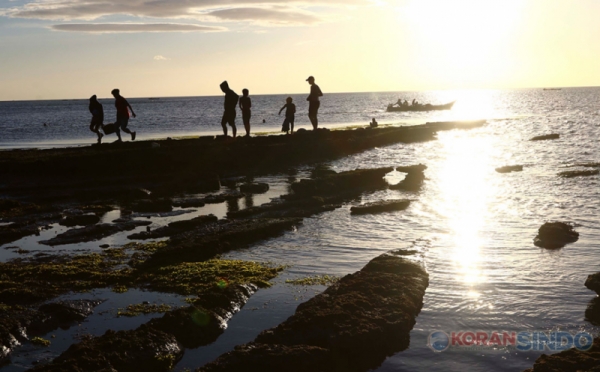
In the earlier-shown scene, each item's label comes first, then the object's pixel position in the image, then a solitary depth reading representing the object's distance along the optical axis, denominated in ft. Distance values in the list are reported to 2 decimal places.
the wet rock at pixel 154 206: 45.80
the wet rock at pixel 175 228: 36.96
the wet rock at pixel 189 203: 48.01
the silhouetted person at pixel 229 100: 69.77
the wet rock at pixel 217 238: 31.37
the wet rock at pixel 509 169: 71.82
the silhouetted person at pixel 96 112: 71.46
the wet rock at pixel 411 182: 58.70
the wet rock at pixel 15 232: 36.55
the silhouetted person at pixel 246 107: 73.08
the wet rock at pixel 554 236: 34.42
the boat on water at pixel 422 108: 272.88
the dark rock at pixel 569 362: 16.55
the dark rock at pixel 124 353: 17.16
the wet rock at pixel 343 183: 52.26
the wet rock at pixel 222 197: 50.16
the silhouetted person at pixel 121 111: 67.41
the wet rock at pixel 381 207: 44.80
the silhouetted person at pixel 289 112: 85.66
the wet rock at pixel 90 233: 35.91
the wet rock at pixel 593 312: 22.35
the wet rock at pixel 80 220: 40.88
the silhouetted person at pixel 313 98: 76.38
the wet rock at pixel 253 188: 55.01
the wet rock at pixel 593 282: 24.23
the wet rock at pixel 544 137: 118.21
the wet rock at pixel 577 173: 64.90
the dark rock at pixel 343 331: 17.63
